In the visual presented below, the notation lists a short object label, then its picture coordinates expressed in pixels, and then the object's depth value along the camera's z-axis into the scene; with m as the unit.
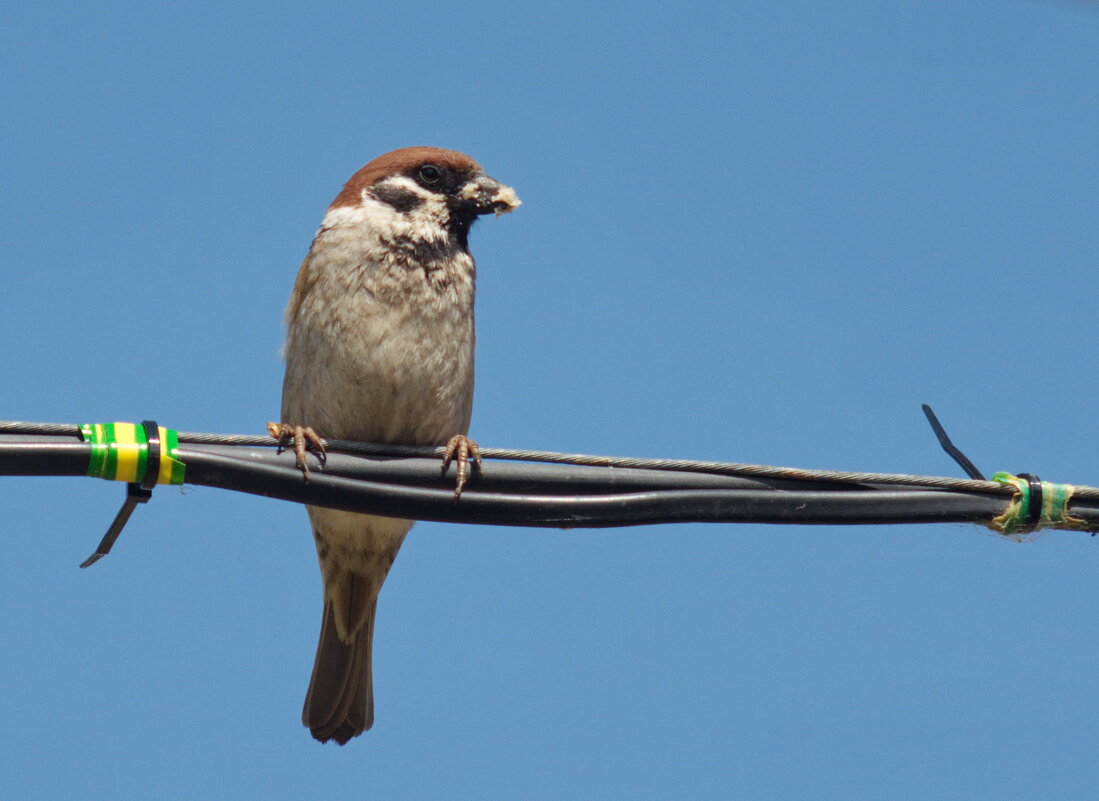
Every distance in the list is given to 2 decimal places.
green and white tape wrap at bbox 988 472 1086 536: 7.69
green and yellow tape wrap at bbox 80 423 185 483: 6.56
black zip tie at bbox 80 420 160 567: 6.68
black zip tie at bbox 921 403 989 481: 8.05
